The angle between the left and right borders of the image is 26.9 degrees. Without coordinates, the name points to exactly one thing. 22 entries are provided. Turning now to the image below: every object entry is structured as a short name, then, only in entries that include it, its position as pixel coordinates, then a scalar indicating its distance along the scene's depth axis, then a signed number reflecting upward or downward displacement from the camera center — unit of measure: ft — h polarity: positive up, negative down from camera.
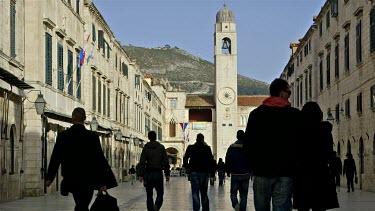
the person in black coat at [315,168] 35.17 -0.68
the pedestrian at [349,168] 105.09 -2.04
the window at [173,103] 383.86 +24.77
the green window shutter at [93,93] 138.14 +10.83
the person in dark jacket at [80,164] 34.19 -0.44
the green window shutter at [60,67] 105.50 +11.87
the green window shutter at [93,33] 140.97 +21.80
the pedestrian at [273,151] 28.96 +0.08
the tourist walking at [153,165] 53.98 -0.78
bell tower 367.35 +32.75
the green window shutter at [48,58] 97.71 +12.09
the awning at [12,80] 70.85 +7.28
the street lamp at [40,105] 81.35 +5.12
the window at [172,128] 375.25 +12.25
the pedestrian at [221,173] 142.20 -3.62
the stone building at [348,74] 110.73 +13.63
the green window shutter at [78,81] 120.91 +11.32
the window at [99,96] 147.02 +10.85
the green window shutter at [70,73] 113.89 +11.81
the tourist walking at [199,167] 55.06 -0.95
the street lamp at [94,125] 115.96 +4.29
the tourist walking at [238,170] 56.49 -1.21
